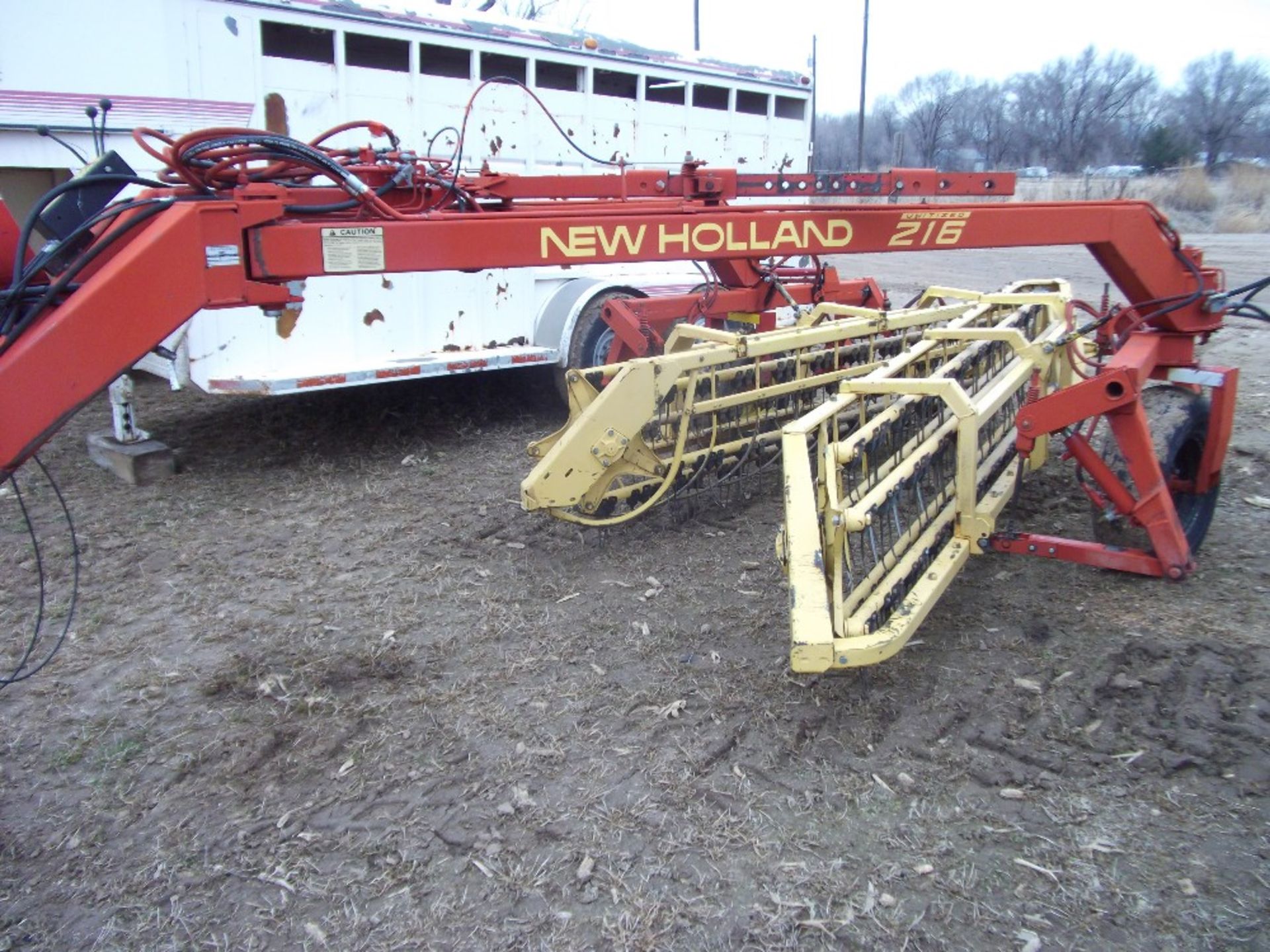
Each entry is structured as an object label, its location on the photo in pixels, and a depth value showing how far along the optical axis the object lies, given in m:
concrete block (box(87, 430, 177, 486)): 6.32
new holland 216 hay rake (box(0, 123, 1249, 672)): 2.99
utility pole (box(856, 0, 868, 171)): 34.50
